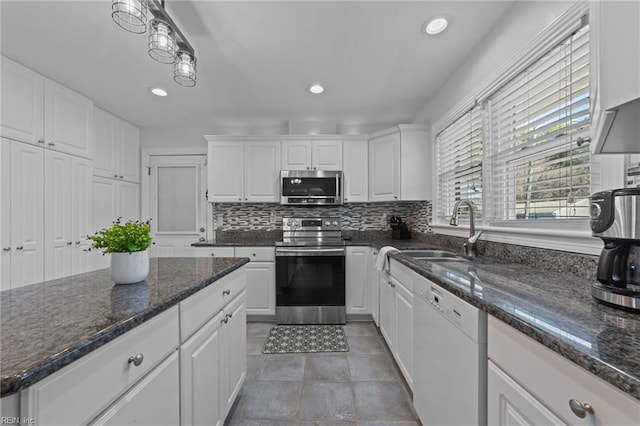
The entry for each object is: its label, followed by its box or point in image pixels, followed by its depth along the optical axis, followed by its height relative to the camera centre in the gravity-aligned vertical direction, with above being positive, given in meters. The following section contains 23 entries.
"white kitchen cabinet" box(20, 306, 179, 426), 0.52 -0.42
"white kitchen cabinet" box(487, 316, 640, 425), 0.50 -0.41
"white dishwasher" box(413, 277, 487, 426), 0.89 -0.60
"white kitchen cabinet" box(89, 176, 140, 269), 3.04 +0.13
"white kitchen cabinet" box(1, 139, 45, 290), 2.11 +0.00
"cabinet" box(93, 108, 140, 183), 3.07 +0.84
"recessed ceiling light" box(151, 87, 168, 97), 2.65 +1.26
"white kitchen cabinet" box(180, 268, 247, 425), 1.04 -0.66
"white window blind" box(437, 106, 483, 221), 2.06 +0.45
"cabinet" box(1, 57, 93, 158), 2.14 +0.93
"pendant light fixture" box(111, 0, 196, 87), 1.27 +1.03
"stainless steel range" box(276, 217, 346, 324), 2.88 -0.79
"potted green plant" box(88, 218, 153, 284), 1.04 -0.14
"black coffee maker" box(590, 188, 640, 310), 0.70 -0.09
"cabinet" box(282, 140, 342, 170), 3.29 +0.74
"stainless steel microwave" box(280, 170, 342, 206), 3.23 +0.32
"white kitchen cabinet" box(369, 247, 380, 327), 2.70 -0.79
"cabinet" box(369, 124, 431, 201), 3.00 +0.57
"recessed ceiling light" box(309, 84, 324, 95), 2.57 +1.25
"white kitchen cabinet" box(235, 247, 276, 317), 2.93 -0.77
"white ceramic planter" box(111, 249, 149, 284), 1.06 -0.22
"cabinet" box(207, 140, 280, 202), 3.31 +0.55
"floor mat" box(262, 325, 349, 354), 2.36 -1.23
